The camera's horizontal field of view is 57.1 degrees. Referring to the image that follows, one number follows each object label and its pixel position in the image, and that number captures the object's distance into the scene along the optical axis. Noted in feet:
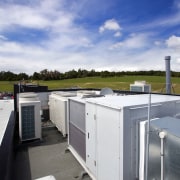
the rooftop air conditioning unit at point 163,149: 6.07
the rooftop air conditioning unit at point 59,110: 21.28
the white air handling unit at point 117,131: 8.50
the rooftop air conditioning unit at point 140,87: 37.83
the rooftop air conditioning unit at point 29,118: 19.75
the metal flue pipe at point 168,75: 19.31
